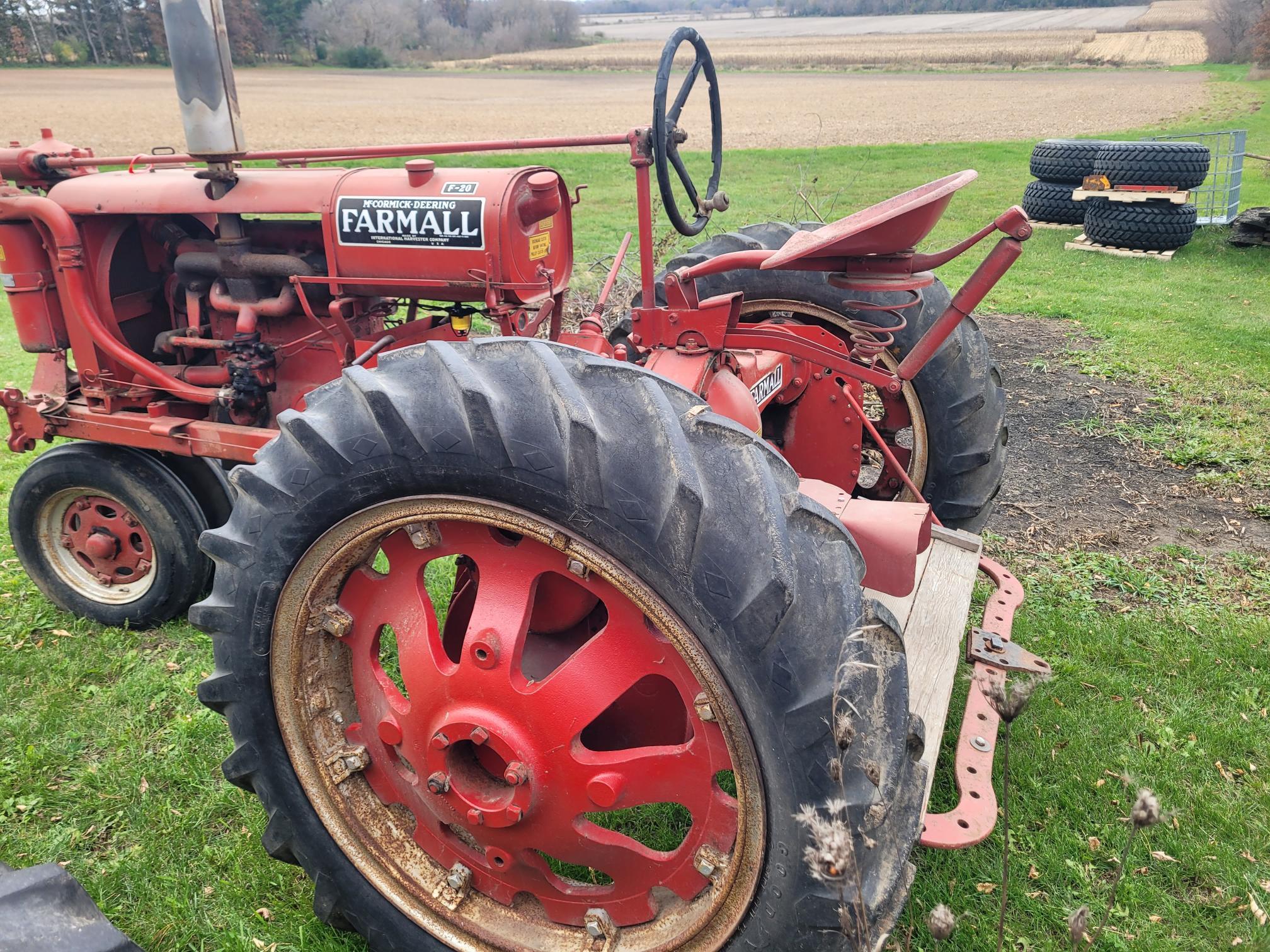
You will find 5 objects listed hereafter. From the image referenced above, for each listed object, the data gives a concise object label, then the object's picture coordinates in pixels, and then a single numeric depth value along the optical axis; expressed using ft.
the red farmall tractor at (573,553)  4.90
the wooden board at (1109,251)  31.68
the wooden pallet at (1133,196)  31.35
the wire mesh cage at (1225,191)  34.71
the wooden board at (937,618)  7.84
